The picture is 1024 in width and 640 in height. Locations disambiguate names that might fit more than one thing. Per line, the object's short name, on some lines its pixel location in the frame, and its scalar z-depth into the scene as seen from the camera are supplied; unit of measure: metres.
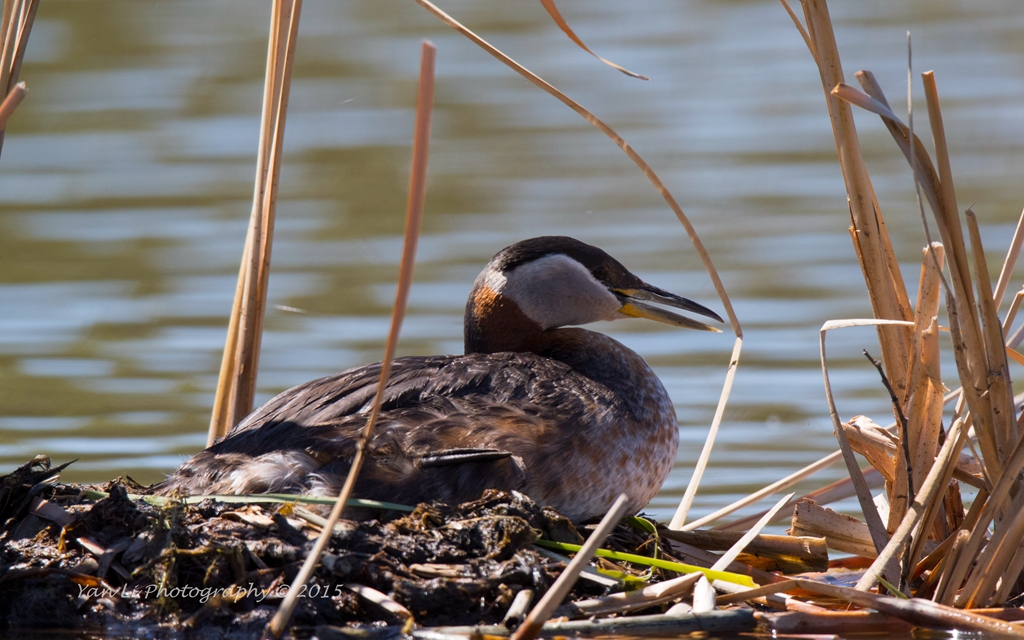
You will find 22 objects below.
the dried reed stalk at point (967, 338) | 8.20
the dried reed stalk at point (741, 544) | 8.48
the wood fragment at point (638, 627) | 7.81
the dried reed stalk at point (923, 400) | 8.82
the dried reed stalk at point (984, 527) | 8.15
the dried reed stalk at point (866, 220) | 8.76
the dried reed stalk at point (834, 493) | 10.45
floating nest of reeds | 8.20
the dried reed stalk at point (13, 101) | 6.88
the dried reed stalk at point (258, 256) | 10.31
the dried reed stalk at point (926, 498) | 8.27
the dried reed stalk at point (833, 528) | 9.65
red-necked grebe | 9.12
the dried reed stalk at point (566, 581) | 7.23
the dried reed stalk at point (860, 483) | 8.73
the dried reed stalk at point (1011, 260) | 8.80
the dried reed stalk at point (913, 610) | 7.76
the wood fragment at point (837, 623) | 8.09
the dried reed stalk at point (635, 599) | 8.02
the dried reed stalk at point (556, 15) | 8.17
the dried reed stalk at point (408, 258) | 6.04
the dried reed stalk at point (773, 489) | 10.12
